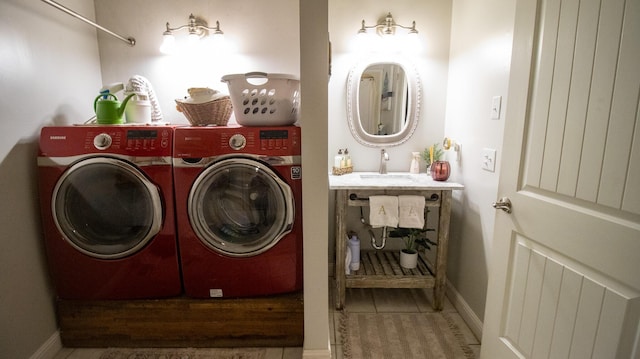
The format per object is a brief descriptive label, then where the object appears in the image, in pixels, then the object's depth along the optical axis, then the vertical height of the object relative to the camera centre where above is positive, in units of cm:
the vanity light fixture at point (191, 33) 204 +73
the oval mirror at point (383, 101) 221 +28
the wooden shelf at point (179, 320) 159 -103
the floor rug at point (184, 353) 159 -122
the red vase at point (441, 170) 202 -24
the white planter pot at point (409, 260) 208 -89
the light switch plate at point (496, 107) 156 +17
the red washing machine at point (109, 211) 147 -41
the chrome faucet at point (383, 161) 223 -19
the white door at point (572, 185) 81 -16
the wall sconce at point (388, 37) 211 +74
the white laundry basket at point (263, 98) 158 +21
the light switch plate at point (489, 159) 161 -13
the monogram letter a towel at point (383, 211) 185 -48
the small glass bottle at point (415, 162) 225 -20
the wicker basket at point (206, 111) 166 +14
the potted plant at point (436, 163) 202 -19
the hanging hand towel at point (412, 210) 185 -47
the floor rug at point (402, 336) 161 -120
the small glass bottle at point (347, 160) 223 -18
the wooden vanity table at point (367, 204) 185 -62
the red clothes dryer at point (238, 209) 149 -40
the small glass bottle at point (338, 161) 221 -19
